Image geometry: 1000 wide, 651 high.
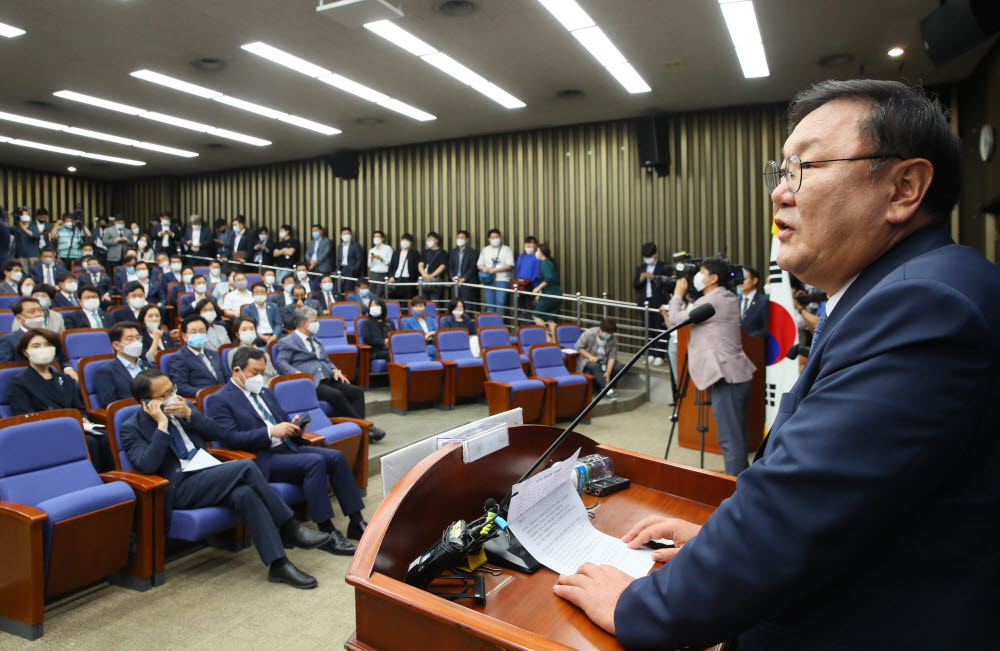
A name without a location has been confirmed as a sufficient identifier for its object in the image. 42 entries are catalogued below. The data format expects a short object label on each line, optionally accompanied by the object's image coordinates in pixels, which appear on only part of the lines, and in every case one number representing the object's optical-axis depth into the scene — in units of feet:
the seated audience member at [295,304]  23.26
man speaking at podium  1.94
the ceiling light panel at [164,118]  27.79
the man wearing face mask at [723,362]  12.14
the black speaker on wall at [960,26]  11.16
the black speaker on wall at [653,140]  29.25
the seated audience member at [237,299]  24.63
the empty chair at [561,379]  20.27
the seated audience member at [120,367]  13.16
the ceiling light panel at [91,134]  31.10
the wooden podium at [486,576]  2.85
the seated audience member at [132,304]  20.77
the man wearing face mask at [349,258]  36.42
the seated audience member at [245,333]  16.67
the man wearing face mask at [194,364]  14.67
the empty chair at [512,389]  18.52
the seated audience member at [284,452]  11.45
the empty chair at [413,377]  19.45
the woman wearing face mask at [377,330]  22.16
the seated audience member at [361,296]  27.76
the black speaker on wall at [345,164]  38.42
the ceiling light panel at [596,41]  18.85
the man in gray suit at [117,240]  34.99
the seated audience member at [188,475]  9.97
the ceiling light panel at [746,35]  18.61
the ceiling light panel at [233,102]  25.20
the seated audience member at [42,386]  11.56
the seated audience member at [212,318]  19.27
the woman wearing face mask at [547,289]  28.37
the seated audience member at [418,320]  24.20
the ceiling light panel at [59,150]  35.86
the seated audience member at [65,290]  21.84
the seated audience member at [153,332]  16.93
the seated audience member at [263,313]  22.24
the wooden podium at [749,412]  16.34
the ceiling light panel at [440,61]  20.40
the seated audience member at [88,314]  19.48
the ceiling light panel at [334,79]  22.44
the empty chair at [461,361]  20.56
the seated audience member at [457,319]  24.21
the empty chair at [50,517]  8.16
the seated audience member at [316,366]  17.01
